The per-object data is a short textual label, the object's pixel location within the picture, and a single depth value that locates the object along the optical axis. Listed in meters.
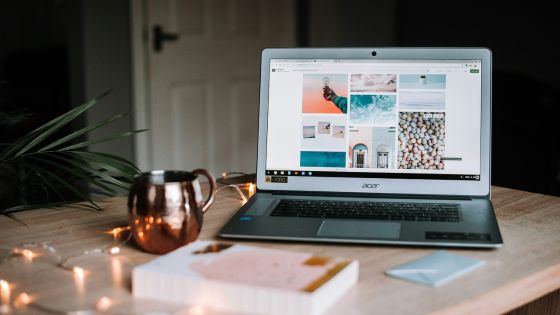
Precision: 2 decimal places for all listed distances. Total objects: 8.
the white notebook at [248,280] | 0.89
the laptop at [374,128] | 1.42
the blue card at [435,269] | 1.01
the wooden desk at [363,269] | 0.94
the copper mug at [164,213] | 1.09
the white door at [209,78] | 3.55
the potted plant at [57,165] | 1.39
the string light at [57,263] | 0.92
